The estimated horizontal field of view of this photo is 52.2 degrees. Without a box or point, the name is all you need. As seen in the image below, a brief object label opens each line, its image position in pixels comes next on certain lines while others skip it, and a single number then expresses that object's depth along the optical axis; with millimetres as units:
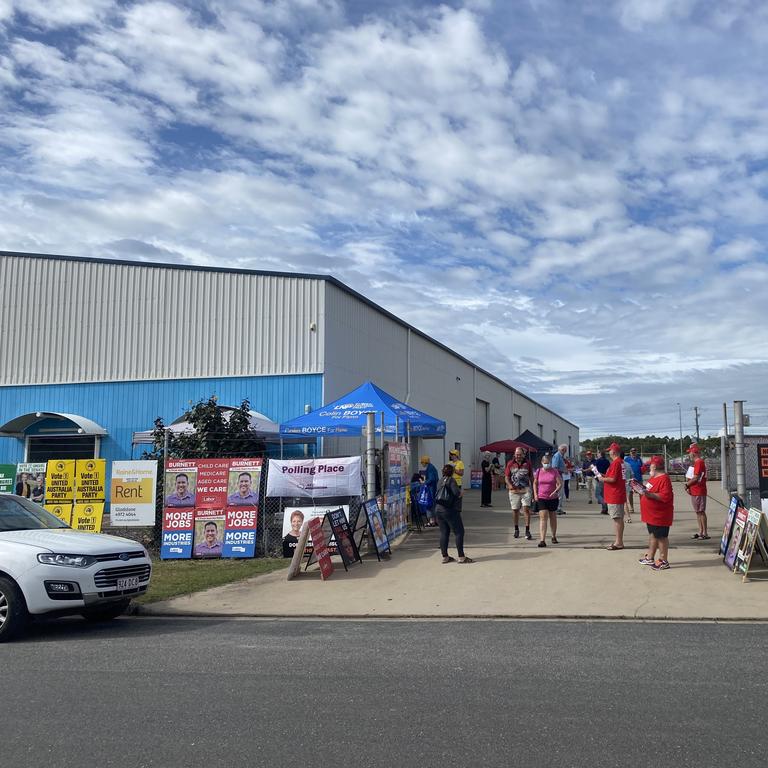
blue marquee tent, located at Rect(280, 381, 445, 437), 17516
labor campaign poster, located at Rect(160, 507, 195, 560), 14172
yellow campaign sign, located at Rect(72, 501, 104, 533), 15250
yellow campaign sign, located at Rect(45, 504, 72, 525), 15324
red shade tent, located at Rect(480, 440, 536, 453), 36844
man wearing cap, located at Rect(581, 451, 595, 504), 26484
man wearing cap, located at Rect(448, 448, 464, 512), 16677
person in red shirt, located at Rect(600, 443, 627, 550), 12477
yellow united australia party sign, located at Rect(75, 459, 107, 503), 15375
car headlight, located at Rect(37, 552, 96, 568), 8227
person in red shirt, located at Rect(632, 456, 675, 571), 10812
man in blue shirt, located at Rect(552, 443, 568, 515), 19156
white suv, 8078
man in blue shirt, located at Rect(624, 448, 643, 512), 17267
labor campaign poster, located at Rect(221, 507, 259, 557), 13906
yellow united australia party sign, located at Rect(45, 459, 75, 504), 15391
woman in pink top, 13242
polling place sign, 13719
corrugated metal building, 24109
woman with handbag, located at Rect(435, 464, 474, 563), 11984
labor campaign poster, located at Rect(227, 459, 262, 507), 14008
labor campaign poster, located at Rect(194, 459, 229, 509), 14152
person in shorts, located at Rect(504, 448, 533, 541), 14945
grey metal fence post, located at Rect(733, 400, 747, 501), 12289
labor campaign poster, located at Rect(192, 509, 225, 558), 14094
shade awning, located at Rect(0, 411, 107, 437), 24484
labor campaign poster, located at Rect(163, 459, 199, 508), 14227
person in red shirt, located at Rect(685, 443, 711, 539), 13703
